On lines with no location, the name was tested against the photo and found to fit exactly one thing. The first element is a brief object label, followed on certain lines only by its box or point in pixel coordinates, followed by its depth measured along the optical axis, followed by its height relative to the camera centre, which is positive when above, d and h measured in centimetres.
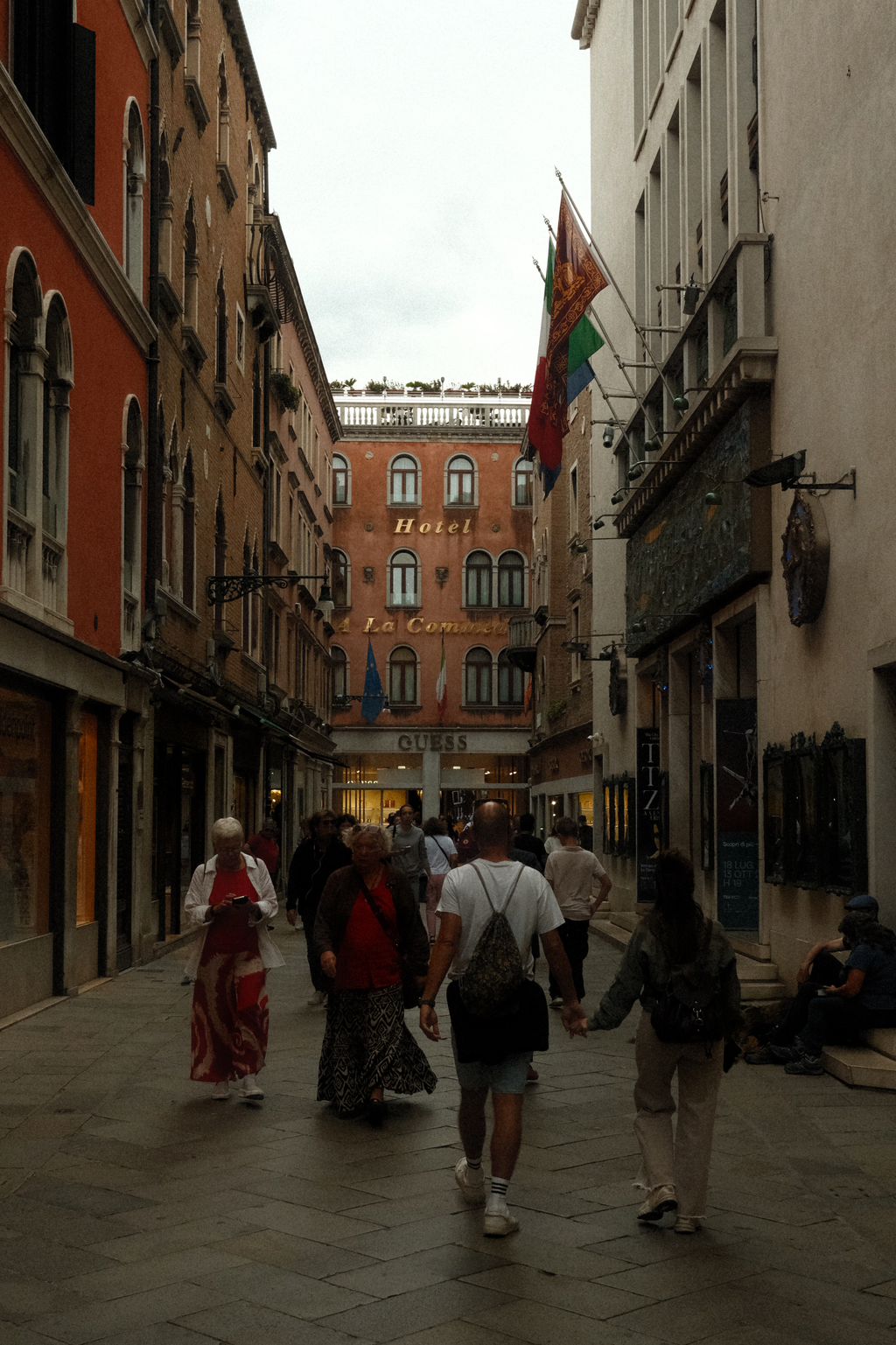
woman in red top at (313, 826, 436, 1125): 916 -99
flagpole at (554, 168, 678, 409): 1933 +602
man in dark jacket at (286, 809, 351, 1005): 1415 -56
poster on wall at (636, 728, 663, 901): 2325 -5
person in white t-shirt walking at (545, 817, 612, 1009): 1300 -71
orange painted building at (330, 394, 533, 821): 5619 +753
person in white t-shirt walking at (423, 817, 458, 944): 1768 -53
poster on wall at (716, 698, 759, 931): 1670 -13
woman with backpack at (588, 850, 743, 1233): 662 -95
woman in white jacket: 974 -102
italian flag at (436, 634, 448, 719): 5319 +382
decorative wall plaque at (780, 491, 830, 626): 1330 +207
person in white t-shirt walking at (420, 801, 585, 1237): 677 -74
